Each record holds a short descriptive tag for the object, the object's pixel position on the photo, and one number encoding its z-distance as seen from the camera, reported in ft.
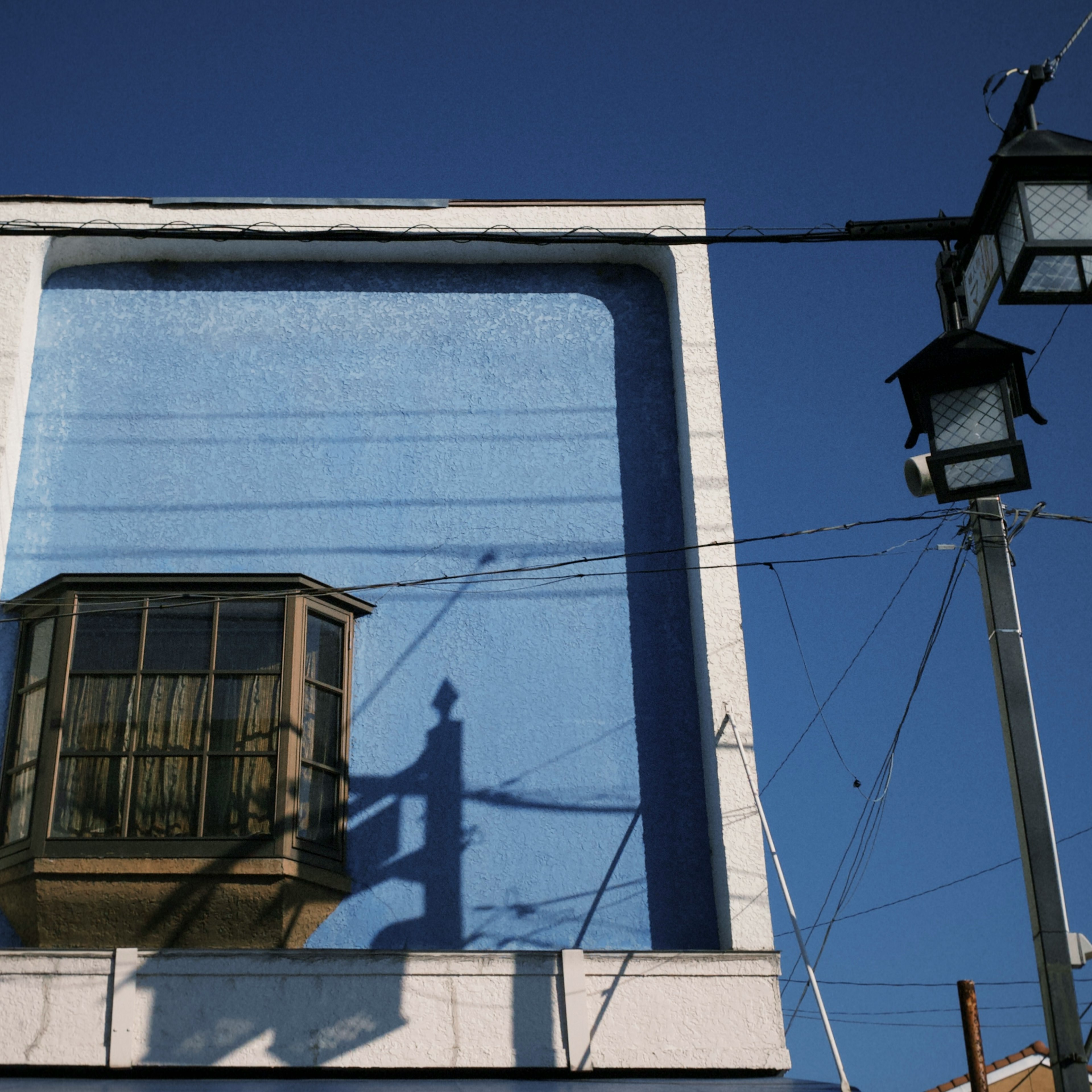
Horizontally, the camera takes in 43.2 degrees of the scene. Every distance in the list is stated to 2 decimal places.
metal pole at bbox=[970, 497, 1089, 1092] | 21.03
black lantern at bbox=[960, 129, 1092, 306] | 18.78
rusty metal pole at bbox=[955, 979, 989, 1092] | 28.25
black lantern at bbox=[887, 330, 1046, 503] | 22.30
